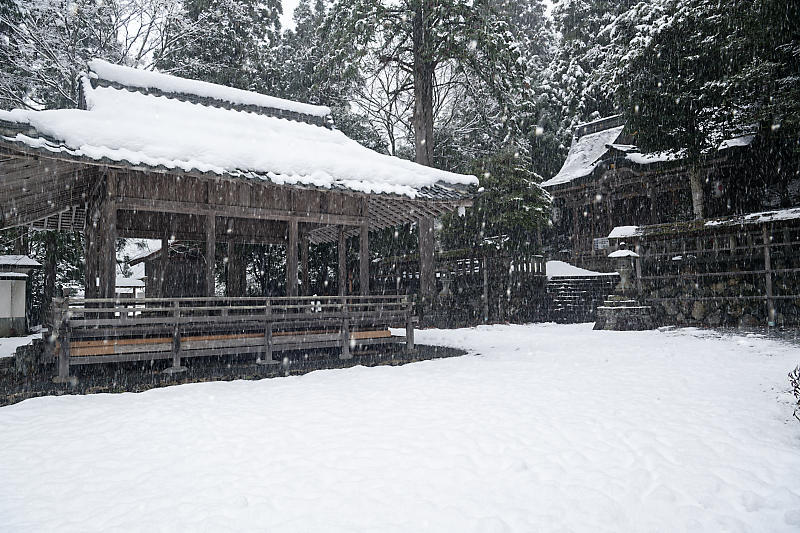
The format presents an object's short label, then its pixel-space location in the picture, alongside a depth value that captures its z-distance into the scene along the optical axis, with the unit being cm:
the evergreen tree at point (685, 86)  1406
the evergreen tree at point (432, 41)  1830
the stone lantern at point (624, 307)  1470
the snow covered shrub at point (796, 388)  546
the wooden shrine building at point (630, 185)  1888
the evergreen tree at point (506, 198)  1952
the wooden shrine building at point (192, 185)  790
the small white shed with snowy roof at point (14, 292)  1789
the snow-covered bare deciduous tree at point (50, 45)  2008
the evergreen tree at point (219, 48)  2325
